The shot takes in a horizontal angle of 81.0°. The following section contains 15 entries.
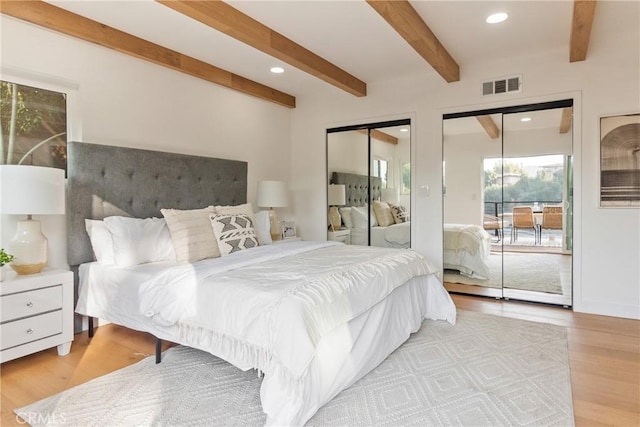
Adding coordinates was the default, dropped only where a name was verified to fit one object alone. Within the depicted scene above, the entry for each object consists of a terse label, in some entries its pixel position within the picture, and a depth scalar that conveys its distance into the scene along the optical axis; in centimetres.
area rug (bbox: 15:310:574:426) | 183
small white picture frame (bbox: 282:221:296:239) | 476
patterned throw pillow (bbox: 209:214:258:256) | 303
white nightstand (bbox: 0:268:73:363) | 224
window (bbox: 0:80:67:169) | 257
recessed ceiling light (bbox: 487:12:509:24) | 287
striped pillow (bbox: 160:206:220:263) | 282
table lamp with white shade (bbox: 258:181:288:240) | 443
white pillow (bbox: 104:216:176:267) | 275
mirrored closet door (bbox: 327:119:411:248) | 454
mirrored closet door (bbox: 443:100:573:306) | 375
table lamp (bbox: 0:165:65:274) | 228
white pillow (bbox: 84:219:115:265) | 280
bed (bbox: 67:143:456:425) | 176
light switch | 434
